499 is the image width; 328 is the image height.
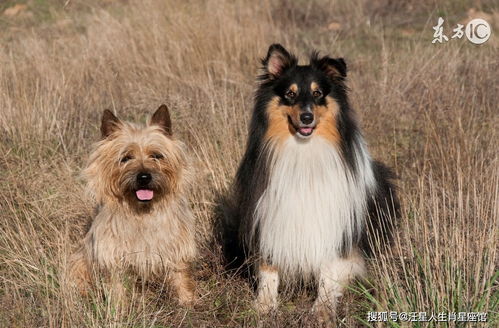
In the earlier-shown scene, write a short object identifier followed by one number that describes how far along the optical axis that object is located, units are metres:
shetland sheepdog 7.14
